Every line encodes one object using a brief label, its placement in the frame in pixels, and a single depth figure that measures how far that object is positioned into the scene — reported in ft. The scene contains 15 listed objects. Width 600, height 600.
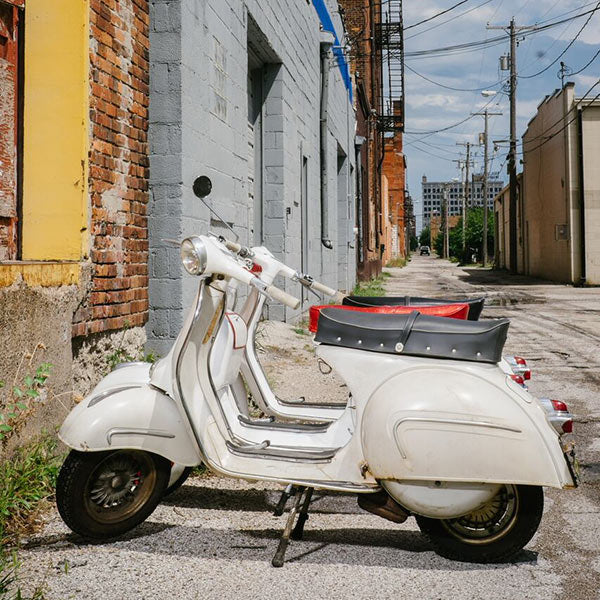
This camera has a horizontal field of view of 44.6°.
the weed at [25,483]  10.89
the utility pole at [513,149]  104.37
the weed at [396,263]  170.30
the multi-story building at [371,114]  81.92
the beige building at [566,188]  80.02
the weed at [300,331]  31.45
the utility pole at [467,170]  256.25
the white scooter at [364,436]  9.54
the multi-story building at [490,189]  531.25
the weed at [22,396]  11.55
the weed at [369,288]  63.23
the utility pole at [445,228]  292.40
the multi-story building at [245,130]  18.57
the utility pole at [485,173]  166.11
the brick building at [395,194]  191.52
